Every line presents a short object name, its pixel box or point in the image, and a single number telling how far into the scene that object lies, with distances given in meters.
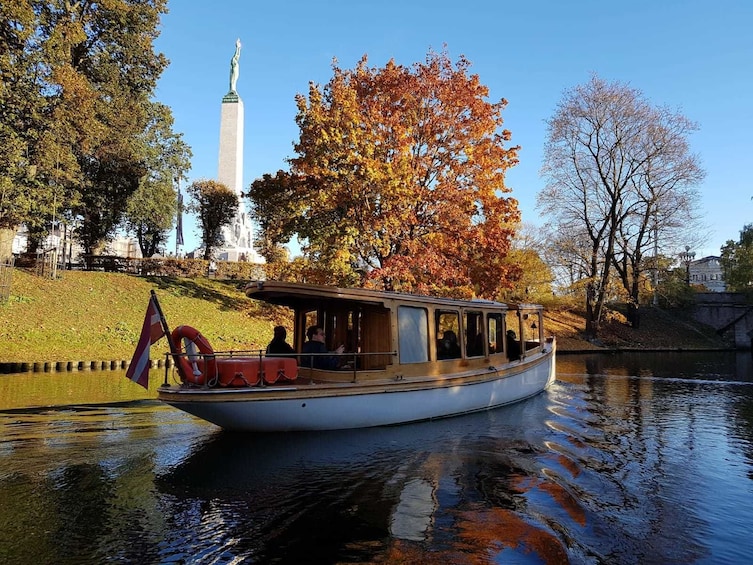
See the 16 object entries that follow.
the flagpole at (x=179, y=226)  41.53
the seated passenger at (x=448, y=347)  12.21
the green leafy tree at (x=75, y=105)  23.55
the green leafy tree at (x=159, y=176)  36.25
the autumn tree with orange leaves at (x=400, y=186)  18.03
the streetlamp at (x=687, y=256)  41.36
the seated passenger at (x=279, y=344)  10.77
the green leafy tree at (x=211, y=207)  45.34
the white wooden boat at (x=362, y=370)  9.20
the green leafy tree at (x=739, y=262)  50.66
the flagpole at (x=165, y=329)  9.10
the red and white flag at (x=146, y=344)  8.87
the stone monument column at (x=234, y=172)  50.41
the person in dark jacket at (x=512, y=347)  15.24
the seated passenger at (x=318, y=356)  10.80
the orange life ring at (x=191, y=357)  9.16
